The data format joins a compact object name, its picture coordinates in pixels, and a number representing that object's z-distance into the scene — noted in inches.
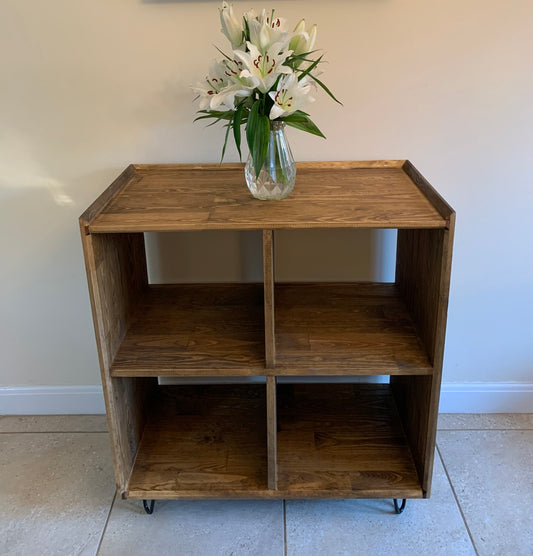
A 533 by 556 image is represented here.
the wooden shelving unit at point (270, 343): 54.0
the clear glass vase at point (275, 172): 54.9
